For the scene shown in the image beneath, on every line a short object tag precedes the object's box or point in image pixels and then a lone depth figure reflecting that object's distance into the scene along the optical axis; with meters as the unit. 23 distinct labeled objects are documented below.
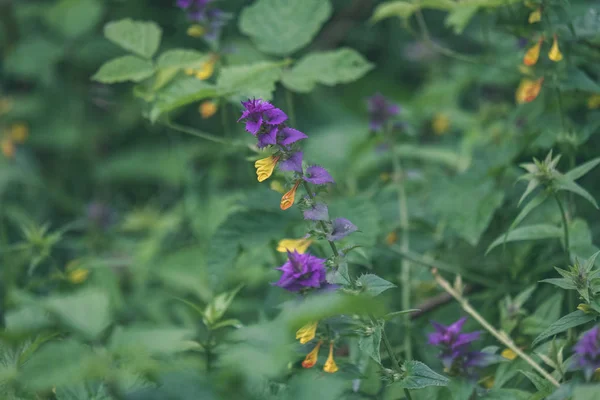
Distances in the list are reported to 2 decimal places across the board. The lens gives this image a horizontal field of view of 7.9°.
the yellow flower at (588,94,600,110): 2.79
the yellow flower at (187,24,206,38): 2.80
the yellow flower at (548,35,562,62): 2.71
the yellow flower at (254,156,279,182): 2.63
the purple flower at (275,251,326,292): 2.61
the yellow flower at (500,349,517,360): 2.69
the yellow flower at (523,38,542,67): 2.74
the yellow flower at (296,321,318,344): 2.62
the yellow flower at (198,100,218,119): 2.81
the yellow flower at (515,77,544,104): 2.76
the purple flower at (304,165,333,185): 2.62
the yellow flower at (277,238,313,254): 2.69
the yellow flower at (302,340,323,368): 2.64
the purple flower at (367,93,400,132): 2.86
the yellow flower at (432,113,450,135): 3.02
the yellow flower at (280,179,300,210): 2.63
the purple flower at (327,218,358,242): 2.62
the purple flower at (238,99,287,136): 2.62
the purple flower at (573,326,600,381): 2.57
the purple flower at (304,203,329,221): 2.61
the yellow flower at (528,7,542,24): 2.72
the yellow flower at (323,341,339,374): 2.64
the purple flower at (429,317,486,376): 2.66
